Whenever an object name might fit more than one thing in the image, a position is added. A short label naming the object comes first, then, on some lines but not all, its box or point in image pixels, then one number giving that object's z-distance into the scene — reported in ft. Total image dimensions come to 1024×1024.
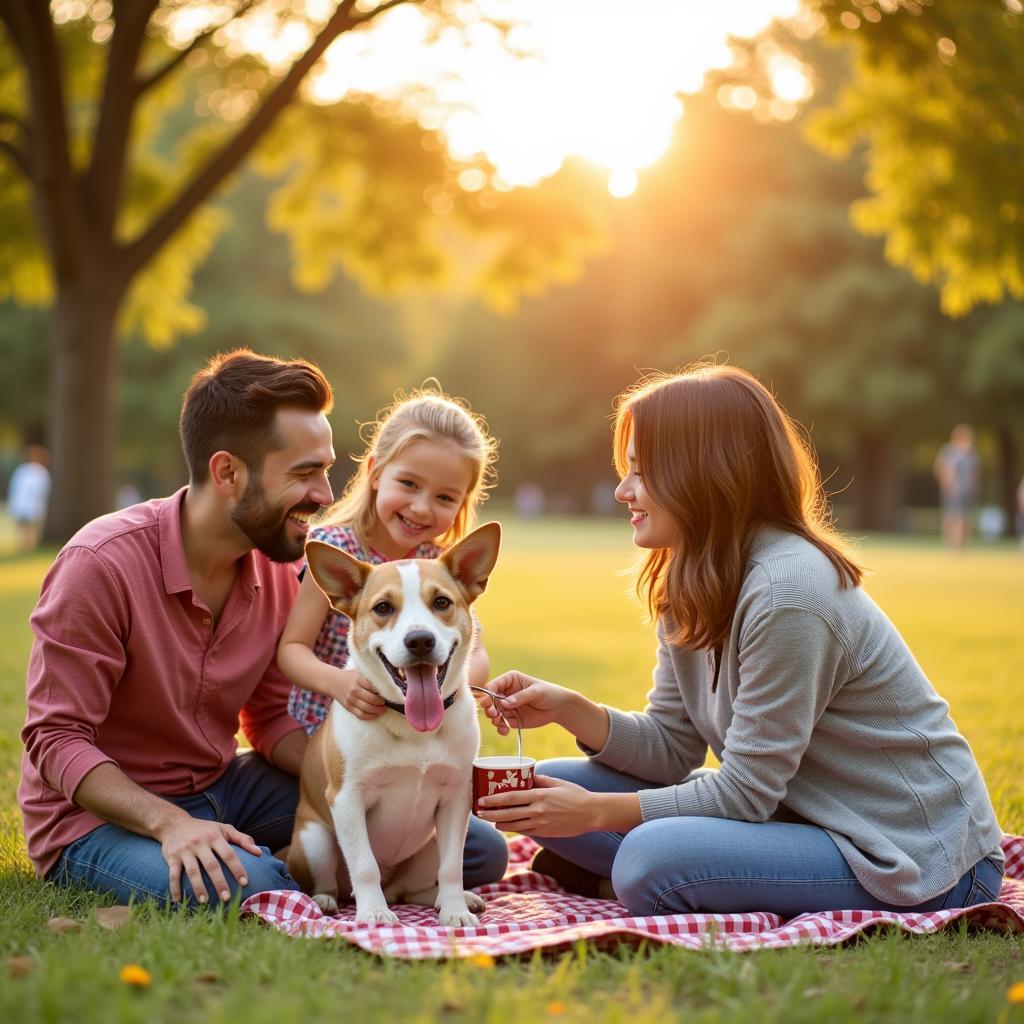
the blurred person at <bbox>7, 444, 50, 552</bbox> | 79.92
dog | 12.32
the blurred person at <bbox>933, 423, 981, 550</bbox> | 85.40
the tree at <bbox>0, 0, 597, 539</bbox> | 50.26
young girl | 14.61
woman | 11.88
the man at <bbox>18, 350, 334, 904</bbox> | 12.16
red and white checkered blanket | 10.57
